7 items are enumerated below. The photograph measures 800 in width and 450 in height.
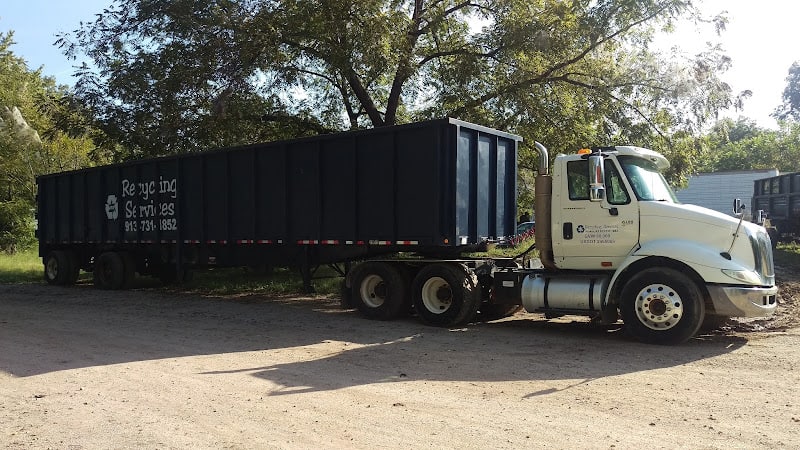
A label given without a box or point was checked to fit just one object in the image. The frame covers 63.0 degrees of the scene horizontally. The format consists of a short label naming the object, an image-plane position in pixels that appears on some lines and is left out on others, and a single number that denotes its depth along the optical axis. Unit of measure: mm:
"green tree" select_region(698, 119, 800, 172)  44688
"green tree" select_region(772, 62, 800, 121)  61875
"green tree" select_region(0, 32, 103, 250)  31453
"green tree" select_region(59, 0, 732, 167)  14383
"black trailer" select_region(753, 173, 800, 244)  21281
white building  33562
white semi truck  8297
